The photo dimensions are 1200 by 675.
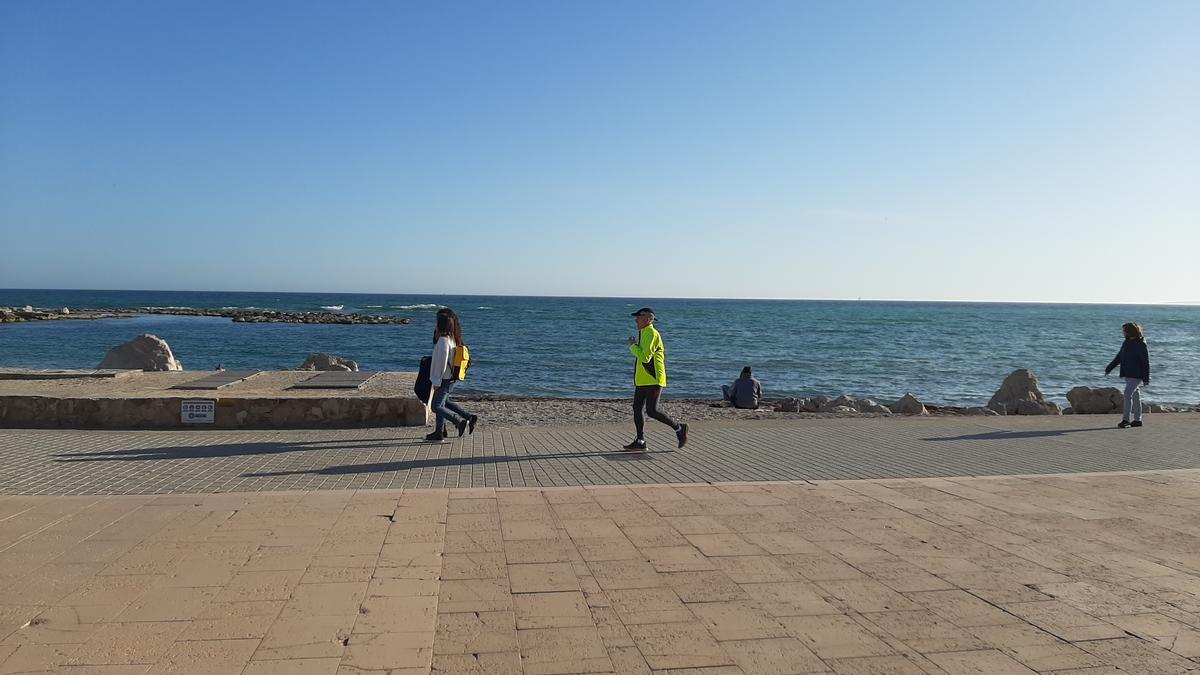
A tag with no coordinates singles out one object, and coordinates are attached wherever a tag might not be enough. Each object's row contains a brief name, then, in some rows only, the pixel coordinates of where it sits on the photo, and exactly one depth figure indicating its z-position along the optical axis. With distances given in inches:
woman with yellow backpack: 357.1
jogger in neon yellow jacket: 336.8
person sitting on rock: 649.0
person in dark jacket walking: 451.2
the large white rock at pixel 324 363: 716.0
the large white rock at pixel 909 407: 641.6
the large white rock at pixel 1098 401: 636.7
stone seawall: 378.9
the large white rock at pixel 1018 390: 724.0
